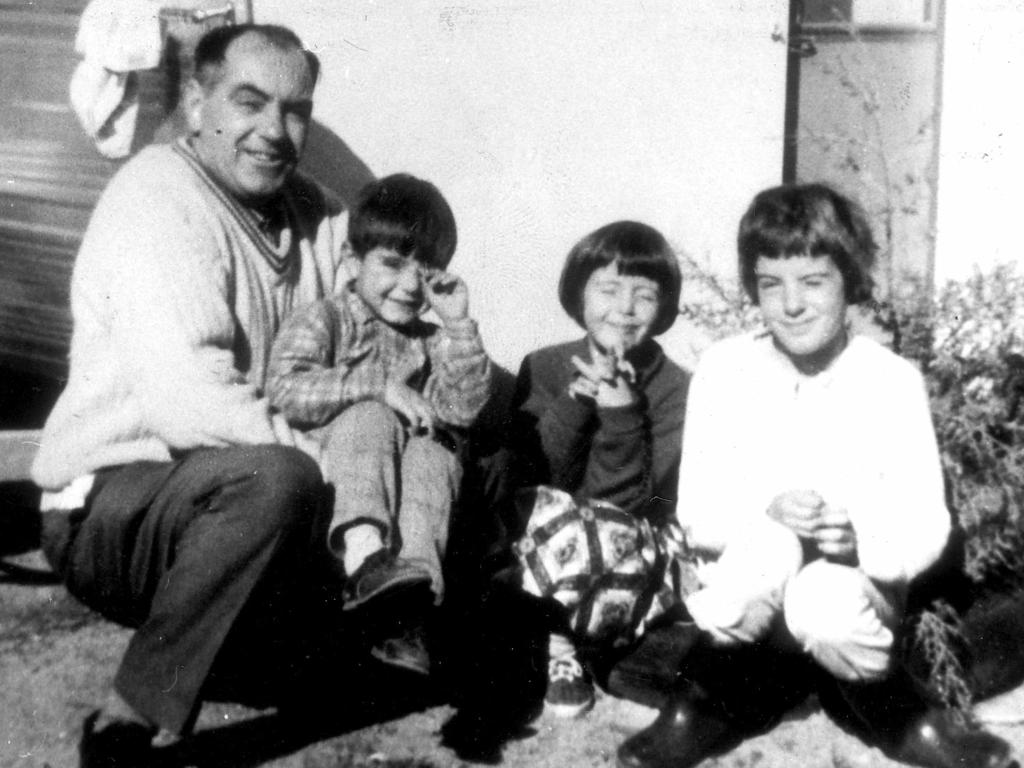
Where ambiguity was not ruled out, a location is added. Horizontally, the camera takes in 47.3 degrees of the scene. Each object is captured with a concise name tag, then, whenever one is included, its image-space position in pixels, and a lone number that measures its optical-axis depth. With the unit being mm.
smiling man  2387
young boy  2525
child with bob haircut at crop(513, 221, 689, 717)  2871
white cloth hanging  3379
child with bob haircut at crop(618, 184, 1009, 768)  2471
